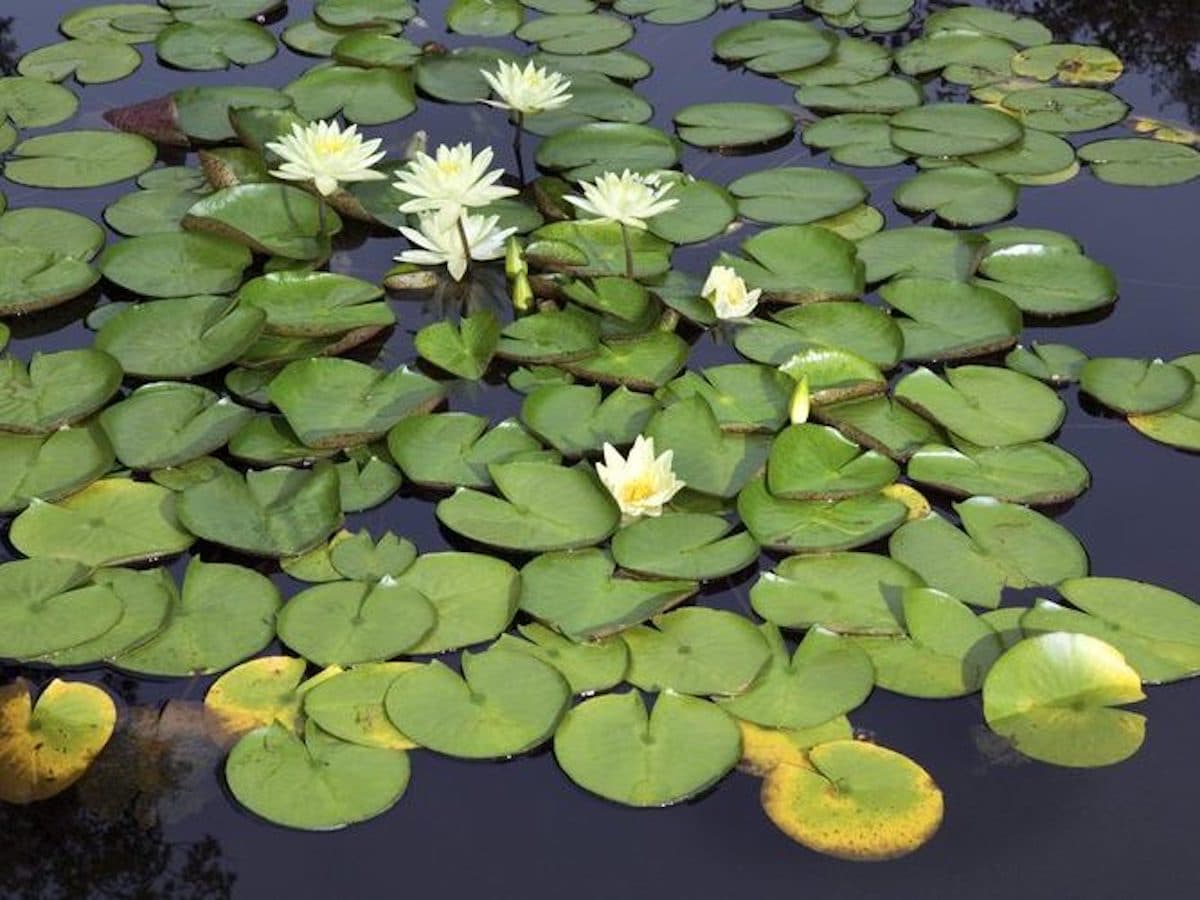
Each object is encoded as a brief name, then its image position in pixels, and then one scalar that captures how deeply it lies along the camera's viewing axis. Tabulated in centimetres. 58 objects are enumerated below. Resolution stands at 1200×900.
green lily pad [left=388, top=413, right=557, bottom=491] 319
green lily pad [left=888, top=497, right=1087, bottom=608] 296
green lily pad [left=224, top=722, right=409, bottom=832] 250
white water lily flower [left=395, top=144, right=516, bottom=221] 358
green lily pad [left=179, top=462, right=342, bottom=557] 300
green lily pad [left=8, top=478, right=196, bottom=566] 300
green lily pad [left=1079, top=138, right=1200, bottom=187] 432
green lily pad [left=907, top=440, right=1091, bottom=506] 316
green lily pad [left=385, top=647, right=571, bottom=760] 261
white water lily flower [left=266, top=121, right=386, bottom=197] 377
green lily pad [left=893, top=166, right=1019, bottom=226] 411
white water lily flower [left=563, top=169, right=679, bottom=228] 359
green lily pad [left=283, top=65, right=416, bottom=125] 456
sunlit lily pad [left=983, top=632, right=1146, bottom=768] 263
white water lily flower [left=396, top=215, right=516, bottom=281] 373
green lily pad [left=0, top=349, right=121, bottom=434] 329
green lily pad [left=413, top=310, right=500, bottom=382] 352
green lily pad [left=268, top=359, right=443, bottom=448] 327
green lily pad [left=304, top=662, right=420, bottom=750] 262
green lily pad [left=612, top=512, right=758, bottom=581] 294
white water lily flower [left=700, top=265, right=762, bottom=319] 360
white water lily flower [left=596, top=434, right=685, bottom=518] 299
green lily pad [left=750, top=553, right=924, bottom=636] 285
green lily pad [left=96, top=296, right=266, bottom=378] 347
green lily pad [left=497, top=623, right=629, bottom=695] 272
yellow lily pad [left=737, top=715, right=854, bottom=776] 259
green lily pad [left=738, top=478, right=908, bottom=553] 302
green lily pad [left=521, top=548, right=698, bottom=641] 283
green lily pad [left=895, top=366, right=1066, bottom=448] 332
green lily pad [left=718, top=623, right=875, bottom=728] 266
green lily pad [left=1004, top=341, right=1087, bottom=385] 355
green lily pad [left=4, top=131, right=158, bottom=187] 426
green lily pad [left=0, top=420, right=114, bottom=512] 313
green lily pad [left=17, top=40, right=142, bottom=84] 482
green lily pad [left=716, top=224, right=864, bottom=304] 376
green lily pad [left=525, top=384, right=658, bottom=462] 327
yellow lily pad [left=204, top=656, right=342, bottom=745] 266
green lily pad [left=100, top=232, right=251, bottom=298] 377
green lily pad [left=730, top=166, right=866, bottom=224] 409
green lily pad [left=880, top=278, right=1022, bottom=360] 359
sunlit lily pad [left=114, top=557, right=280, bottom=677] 277
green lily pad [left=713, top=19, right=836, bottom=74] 488
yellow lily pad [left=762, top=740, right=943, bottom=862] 246
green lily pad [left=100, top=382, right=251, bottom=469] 322
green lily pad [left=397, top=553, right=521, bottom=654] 282
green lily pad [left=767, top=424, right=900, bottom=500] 310
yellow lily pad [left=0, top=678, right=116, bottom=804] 257
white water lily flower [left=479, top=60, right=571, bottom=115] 412
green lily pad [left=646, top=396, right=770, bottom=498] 315
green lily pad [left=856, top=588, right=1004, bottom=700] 274
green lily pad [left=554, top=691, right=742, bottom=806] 254
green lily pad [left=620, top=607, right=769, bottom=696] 272
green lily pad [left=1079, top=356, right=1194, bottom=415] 340
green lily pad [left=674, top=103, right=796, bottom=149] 447
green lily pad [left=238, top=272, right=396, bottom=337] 360
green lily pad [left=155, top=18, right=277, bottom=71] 491
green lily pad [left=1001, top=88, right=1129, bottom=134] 457
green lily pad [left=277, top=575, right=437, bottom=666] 276
